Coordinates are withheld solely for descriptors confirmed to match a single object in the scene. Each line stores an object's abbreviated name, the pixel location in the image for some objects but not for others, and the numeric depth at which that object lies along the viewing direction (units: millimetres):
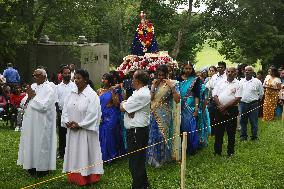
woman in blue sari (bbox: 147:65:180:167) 9602
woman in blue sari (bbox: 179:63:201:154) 10523
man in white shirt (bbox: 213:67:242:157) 10484
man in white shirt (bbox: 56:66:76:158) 10734
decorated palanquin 10781
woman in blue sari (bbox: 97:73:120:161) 9895
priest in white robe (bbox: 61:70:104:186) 8453
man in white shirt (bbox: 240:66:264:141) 13039
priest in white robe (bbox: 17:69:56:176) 9211
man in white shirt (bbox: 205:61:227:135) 13297
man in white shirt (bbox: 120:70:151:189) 7938
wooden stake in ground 7148
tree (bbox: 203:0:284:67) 28531
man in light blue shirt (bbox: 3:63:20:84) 23438
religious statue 11227
